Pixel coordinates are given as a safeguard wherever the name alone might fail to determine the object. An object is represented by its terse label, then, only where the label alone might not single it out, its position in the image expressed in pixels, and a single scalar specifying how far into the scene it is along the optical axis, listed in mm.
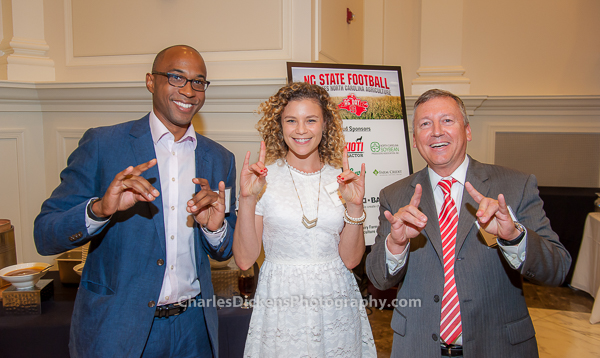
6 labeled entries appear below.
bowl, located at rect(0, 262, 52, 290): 2148
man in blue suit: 1525
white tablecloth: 3738
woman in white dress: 1780
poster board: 3008
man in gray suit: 1405
